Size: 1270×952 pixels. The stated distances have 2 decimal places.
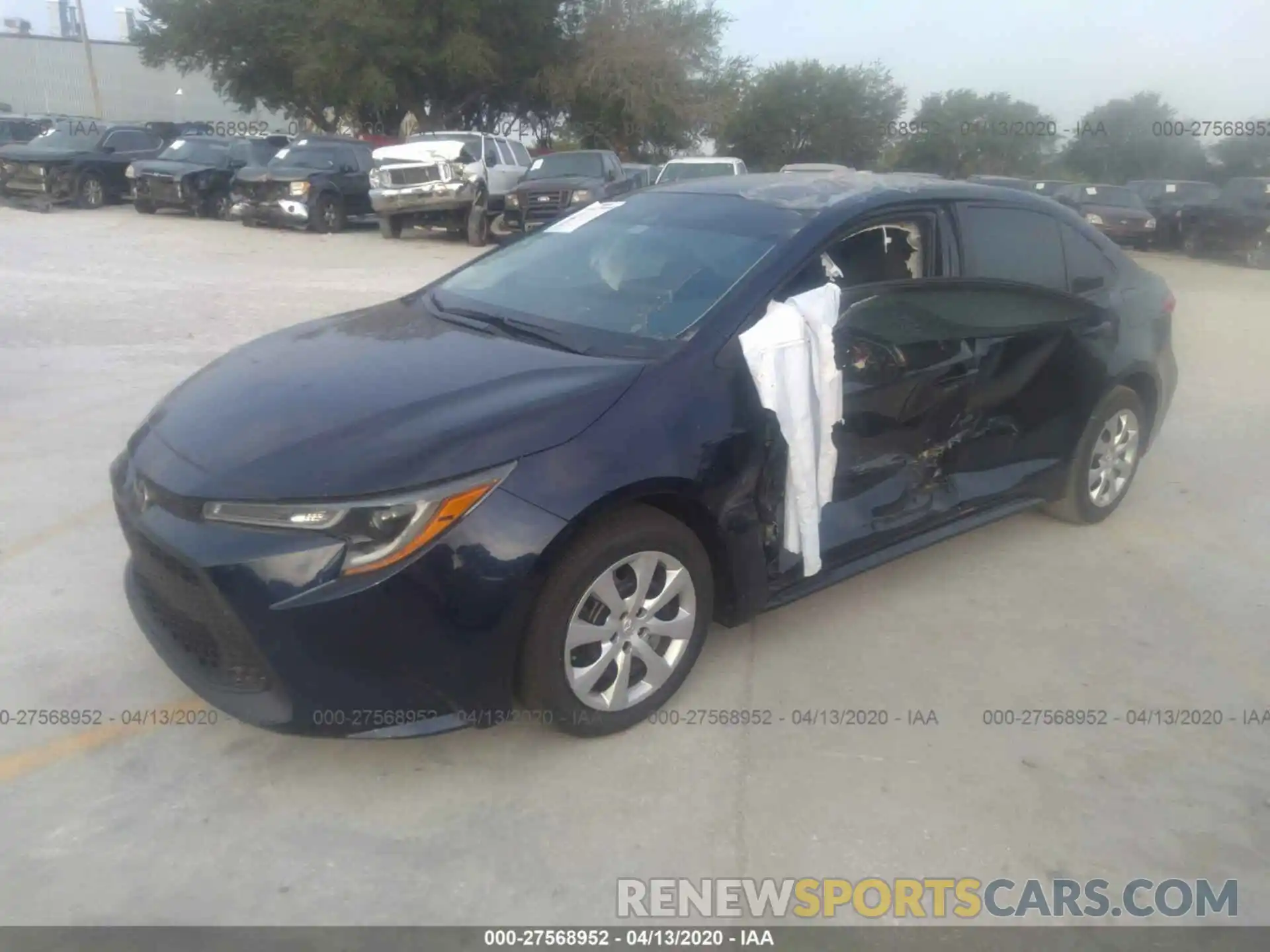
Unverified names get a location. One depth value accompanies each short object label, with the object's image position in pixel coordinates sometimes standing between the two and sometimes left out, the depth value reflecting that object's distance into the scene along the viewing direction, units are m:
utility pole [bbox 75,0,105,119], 44.09
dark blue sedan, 2.92
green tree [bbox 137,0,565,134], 31.02
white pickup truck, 18.80
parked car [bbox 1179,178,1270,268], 20.88
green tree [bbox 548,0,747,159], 35.88
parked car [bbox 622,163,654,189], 21.50
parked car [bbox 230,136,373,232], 19.28
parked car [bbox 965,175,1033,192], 18.95
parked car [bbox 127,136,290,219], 20.77
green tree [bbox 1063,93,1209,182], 40.03
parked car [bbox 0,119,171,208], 20.72
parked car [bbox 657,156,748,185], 18.84
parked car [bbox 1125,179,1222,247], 23.17
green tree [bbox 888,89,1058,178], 38.72
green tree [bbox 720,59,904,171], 44.56
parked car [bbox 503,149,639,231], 17.94
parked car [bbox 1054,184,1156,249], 22.17
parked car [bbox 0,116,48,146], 29.34
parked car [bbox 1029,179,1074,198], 24.72
